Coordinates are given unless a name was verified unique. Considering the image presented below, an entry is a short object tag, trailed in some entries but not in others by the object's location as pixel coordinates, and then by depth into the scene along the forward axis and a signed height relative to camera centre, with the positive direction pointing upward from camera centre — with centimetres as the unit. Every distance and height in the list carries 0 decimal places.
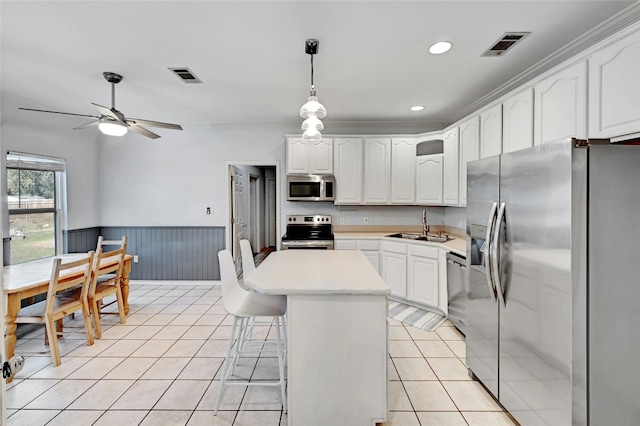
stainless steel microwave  469 +31
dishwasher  317 -75
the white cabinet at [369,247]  444 -47
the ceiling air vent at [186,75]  308 +125
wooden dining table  256 -56
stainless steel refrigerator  164 -35
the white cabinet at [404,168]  468 +57
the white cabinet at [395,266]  417 -69
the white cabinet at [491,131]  312 +74
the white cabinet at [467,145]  355 +69
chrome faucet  457 -20
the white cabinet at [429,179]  439 +40
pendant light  246 +70
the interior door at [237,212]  535 -3
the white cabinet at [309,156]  471 +74
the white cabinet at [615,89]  187 +69
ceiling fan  289 +80
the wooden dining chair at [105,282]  323 -73
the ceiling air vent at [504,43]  247 +125
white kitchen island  197 -84
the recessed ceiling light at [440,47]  258 +124
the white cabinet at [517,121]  269 +73
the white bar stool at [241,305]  221 -62
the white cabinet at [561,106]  220 +71
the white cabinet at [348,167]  471 +59
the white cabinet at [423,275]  380 -74
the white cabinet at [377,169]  469 +56
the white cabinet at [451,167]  400 +51
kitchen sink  422 -34
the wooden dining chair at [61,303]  275 -80
